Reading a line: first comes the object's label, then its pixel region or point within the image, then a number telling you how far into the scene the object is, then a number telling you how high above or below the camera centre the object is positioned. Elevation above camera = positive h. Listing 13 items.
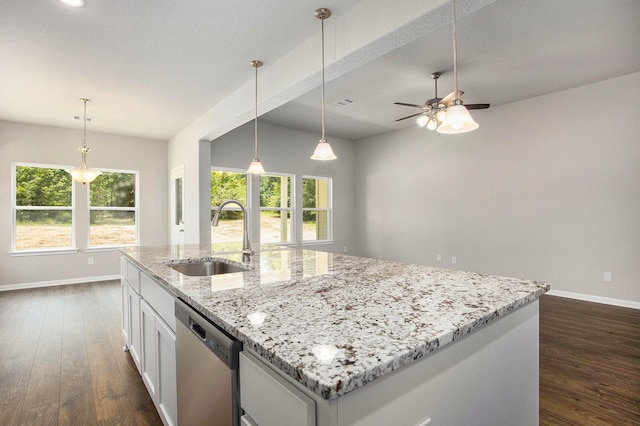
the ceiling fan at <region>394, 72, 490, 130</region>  3.50 +1.20
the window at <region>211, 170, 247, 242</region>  5.79 +0.40
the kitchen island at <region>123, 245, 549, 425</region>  0.69 -0.30
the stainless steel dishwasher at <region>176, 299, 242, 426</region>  0.94 -0.51
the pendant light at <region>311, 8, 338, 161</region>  2.40 +0.52
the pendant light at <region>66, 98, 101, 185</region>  4.25 +0.63
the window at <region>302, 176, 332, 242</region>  6.77 +0.19
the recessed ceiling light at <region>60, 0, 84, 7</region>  2.26 +1.53
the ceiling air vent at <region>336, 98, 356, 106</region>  4.64 +1.68
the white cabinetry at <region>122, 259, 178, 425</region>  1.52 -0.67
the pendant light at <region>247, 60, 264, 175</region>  3.05 +0.48
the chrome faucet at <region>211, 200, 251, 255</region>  2.41 -0.10
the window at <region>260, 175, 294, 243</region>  6.21 +0.18
